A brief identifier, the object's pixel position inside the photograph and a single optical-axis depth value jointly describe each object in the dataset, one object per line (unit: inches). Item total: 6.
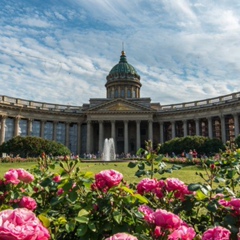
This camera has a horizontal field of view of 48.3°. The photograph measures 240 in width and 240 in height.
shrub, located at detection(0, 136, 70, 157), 1665.8
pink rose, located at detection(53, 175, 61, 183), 184.5
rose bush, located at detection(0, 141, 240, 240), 105.0
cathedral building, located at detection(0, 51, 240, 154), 2522.1
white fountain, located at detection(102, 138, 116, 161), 2178.9
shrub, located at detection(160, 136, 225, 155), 1695.4
